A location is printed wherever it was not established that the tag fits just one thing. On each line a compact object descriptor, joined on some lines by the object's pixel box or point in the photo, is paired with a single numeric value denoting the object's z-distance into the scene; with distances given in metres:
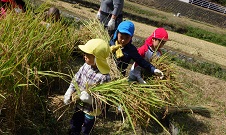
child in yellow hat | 2.44
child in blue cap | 3.17
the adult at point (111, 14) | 4.58
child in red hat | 3.43
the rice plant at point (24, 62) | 2.29
